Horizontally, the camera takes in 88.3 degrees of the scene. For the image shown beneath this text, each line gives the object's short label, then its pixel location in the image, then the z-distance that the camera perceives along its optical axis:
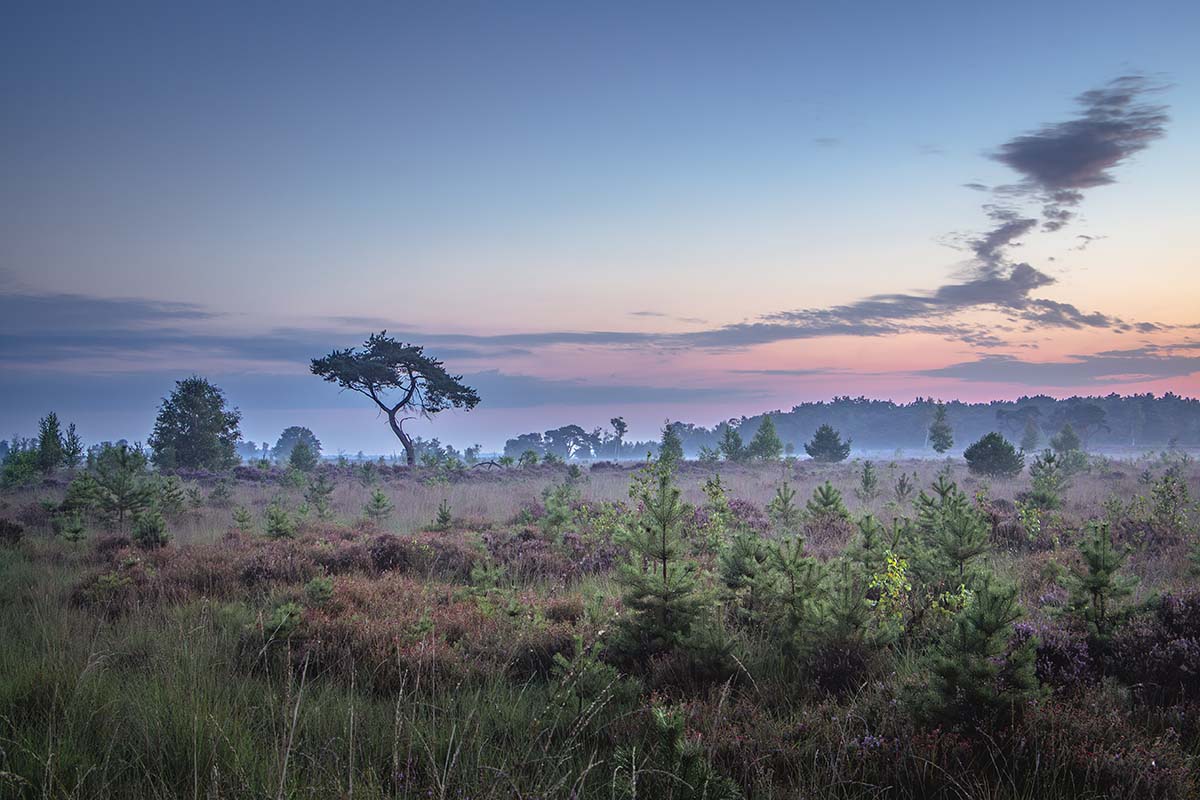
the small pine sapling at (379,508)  16.11
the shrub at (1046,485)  13.96
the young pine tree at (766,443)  38.59
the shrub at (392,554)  10.04
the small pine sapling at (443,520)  13.82
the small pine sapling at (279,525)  11.88
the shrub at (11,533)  11.14
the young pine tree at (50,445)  26.34
